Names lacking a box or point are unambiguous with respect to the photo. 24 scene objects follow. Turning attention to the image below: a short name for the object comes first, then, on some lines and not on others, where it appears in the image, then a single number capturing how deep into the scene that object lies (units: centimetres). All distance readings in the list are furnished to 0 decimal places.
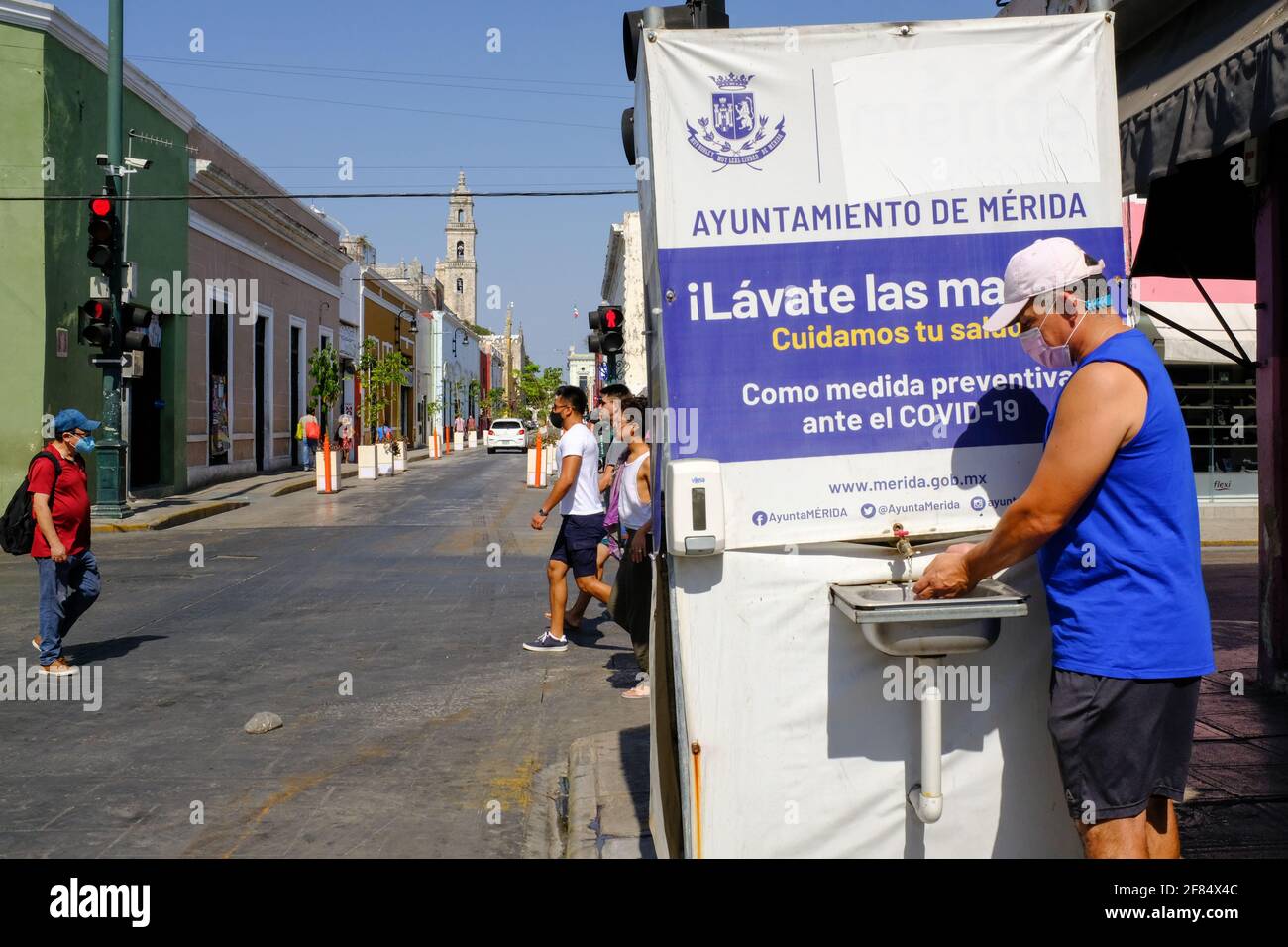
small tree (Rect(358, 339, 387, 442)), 3766
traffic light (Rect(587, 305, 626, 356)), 1208
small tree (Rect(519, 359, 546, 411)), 7450
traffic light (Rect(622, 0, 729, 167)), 461
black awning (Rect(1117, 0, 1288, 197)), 466
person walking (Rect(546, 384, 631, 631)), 794
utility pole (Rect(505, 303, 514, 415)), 12150
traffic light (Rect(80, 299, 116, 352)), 1705
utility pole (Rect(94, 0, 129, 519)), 1748
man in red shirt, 767
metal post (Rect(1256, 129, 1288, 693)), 625
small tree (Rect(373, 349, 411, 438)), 3828
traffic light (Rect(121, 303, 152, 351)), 1738
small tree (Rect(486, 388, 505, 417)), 8881
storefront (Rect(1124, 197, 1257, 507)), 1700
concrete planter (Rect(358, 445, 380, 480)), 3112
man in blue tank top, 283
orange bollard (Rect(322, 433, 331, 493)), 2552
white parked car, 5438
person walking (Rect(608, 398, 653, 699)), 662
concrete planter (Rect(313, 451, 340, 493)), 2583
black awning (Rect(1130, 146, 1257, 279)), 693
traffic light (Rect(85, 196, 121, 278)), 1645
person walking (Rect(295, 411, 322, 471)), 3478
